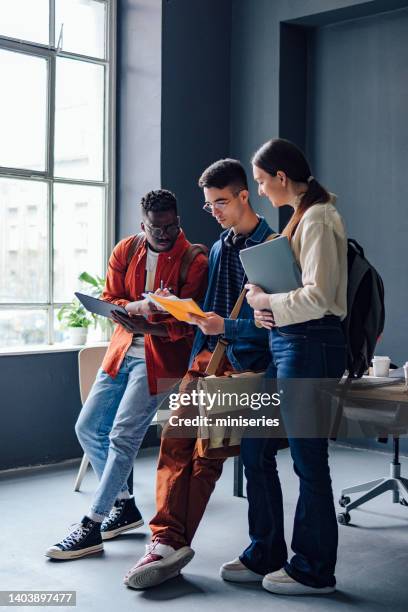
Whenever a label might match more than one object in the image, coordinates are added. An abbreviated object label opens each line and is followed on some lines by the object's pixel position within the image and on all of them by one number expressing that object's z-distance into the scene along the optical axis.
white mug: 4.04
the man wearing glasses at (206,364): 3.11
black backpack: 2.93
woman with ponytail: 2.81
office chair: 3.81
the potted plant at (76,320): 5.55
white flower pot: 5.55
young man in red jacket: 3.46
